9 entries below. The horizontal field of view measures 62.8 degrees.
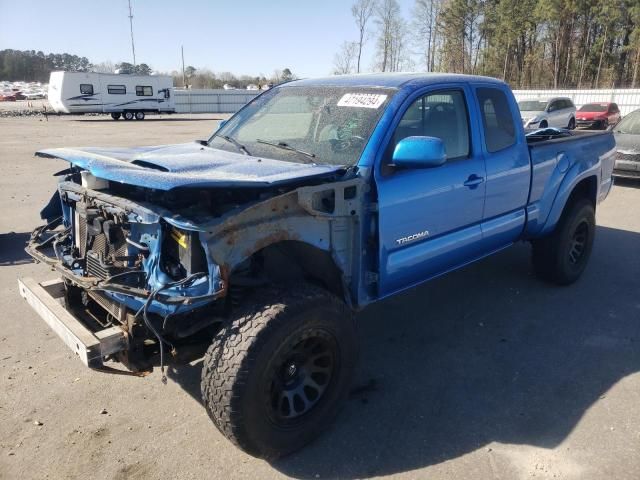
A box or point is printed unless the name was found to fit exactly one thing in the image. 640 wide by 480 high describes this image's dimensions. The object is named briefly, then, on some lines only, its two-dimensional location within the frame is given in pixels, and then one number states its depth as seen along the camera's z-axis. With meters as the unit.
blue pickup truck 2.65
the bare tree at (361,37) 54.41
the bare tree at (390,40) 52.41
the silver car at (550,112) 18.09
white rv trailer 32.69
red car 21.19
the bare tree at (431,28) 53.09
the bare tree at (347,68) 53.84
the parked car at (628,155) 10.59
